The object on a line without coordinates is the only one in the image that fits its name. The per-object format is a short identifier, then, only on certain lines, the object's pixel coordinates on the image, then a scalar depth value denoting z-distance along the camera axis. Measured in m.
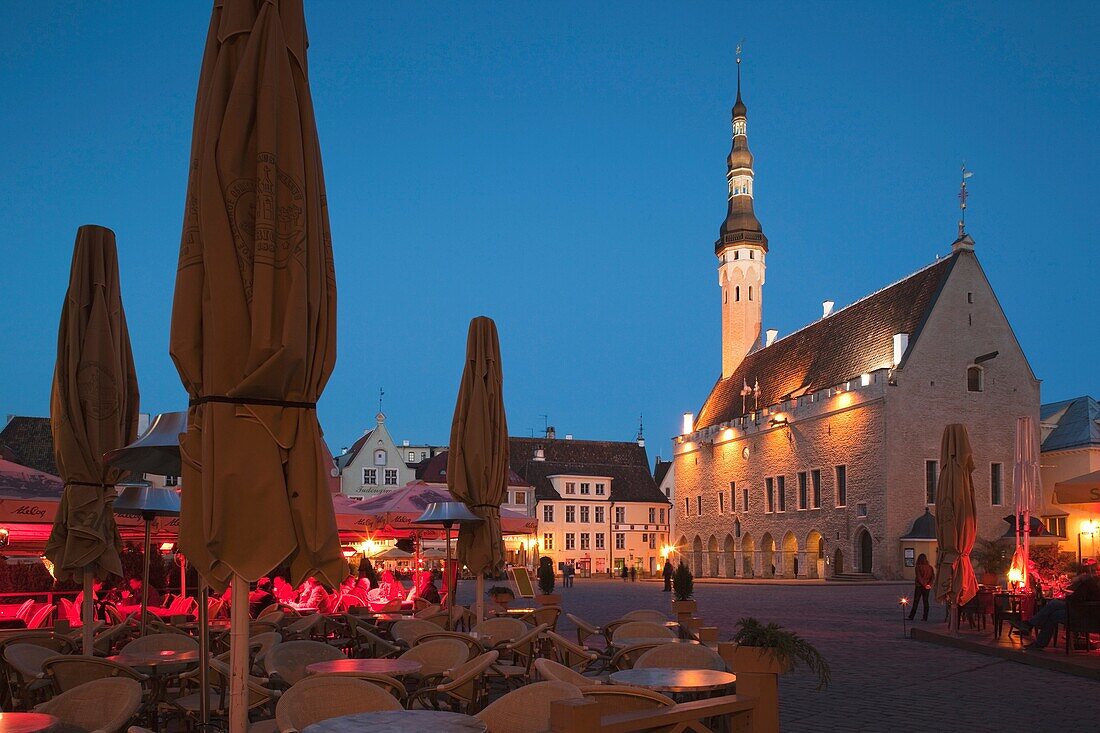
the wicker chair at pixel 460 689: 6.39
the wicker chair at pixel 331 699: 4.95
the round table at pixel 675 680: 5.82
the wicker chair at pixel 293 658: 6.93
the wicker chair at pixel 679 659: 7.12
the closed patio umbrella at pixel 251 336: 3.87
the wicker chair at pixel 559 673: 5.59
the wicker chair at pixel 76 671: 6.15
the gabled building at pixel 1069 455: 43.56
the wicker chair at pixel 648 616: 10.56
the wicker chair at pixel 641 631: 9.16
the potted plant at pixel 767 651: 5.05
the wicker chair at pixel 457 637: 7.99
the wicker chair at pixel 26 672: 6.36
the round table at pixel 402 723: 4.23
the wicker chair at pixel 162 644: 7.80
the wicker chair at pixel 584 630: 10.75
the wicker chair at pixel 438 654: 7.54
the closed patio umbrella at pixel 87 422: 7.42
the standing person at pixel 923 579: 20.55
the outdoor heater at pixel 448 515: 12.39
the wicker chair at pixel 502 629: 9.73
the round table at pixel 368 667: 6.44
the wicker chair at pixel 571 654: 8.18
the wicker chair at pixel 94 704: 5.00
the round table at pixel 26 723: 4.32
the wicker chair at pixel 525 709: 4.84
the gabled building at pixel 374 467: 62.28
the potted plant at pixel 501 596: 16.66
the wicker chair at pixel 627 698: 4.65
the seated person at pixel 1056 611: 12.17
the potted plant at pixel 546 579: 21.72
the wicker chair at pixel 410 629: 9.39
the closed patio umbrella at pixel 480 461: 11.35
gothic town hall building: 45.91
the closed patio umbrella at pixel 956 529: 16.17
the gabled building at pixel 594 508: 65.50
